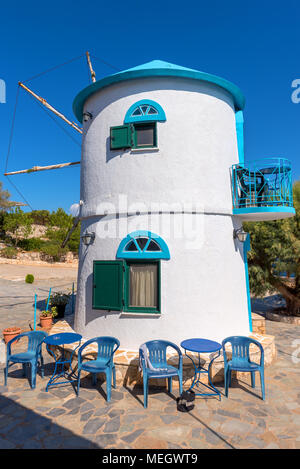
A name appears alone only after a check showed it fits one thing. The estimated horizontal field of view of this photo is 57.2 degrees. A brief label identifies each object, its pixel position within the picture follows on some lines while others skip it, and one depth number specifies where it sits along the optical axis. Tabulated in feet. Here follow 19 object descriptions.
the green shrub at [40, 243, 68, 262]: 127.65
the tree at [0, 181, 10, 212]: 147.43
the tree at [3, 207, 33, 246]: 135.74
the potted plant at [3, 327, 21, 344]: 27.91
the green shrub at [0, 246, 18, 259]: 121.49
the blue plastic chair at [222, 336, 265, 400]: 18.56
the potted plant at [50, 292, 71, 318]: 37.52
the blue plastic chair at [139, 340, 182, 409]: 17.69
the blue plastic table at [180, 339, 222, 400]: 18.80
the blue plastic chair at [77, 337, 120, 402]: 18.57
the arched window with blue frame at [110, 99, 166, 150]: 24.40
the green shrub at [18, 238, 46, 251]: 137.99
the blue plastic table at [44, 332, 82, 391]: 20.53
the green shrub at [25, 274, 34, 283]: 83.76
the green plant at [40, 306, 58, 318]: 35.51
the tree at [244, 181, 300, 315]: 39.42
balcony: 24.94
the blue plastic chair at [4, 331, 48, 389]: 19.95
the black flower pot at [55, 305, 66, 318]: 37.49
